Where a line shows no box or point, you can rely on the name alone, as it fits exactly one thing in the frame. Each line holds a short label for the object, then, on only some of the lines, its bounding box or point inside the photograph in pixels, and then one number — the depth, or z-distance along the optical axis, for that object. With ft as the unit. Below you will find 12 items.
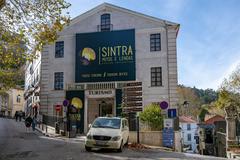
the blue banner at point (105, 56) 60.70
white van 30.19
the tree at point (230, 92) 63.63
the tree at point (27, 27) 27.36
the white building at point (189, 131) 151.92
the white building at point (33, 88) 77.46
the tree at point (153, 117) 46.08
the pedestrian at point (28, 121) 55.41
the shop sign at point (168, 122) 41.27
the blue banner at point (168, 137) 41.82
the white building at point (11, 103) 161.99
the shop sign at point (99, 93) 59.69
